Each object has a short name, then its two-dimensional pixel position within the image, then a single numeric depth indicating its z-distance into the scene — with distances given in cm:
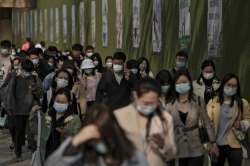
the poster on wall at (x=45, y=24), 4043
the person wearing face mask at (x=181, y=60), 1082
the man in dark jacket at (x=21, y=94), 1168
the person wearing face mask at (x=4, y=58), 1402
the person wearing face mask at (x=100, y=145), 440
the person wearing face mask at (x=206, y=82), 969
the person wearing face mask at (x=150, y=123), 562
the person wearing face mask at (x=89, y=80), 1222
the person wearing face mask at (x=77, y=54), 1445
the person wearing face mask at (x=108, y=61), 1358
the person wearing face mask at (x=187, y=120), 749
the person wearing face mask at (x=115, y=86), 989
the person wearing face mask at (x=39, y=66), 1355
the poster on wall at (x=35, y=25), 4472
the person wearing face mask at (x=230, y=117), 802
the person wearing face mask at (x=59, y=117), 799
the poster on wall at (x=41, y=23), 4222
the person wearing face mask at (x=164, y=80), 854
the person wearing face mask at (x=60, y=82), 986
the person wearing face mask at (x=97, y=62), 1329
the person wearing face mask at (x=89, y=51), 1557
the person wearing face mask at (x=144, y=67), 1219
